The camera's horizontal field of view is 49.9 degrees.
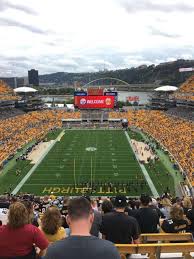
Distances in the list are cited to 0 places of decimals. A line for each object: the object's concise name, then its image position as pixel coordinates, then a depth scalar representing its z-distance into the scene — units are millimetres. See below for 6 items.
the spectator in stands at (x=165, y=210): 5236
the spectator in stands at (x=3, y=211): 4730
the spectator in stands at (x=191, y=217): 3471
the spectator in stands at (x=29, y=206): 3298
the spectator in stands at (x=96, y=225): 2956
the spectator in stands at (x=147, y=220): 3539
